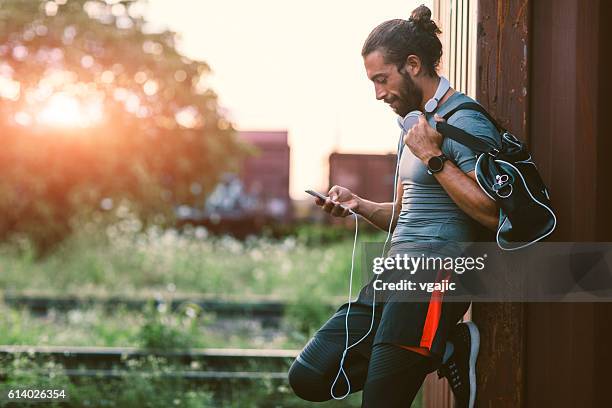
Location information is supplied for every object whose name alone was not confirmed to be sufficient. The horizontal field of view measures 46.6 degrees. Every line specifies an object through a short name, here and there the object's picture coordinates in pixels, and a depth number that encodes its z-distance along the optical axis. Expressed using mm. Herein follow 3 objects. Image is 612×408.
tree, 15445
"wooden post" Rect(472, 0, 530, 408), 3086
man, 2619
